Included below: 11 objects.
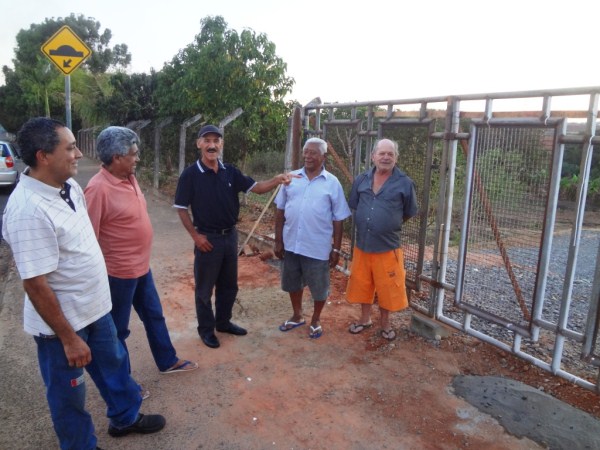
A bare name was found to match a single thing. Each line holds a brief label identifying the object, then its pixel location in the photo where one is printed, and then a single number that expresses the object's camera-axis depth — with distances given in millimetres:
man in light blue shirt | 4055
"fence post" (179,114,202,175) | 10126
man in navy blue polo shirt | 3846
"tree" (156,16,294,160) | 9352
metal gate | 3139
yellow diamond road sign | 7082
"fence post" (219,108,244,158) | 9070
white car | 12930
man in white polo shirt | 2105
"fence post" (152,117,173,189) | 12011
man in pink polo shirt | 2924
